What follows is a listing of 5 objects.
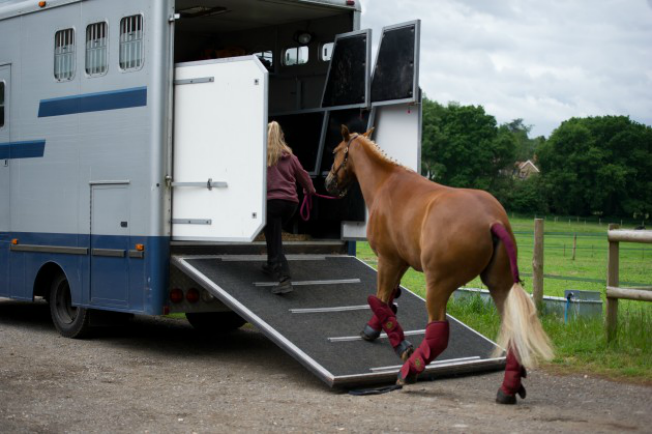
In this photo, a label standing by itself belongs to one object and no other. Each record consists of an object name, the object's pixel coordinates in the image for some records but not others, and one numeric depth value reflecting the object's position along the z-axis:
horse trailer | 8.35
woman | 8.67
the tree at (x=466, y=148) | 87.44
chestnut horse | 6.61
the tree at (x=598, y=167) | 74.06
